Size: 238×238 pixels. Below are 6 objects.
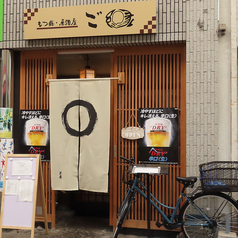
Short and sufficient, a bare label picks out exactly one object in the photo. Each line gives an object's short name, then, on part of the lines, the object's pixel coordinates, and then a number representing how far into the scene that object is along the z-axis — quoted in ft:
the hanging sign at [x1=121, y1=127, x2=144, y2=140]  21.16
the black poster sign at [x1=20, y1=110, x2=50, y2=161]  22.72
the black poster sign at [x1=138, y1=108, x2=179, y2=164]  20.75
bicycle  18.24
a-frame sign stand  18.69
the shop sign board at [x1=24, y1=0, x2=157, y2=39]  20.13
